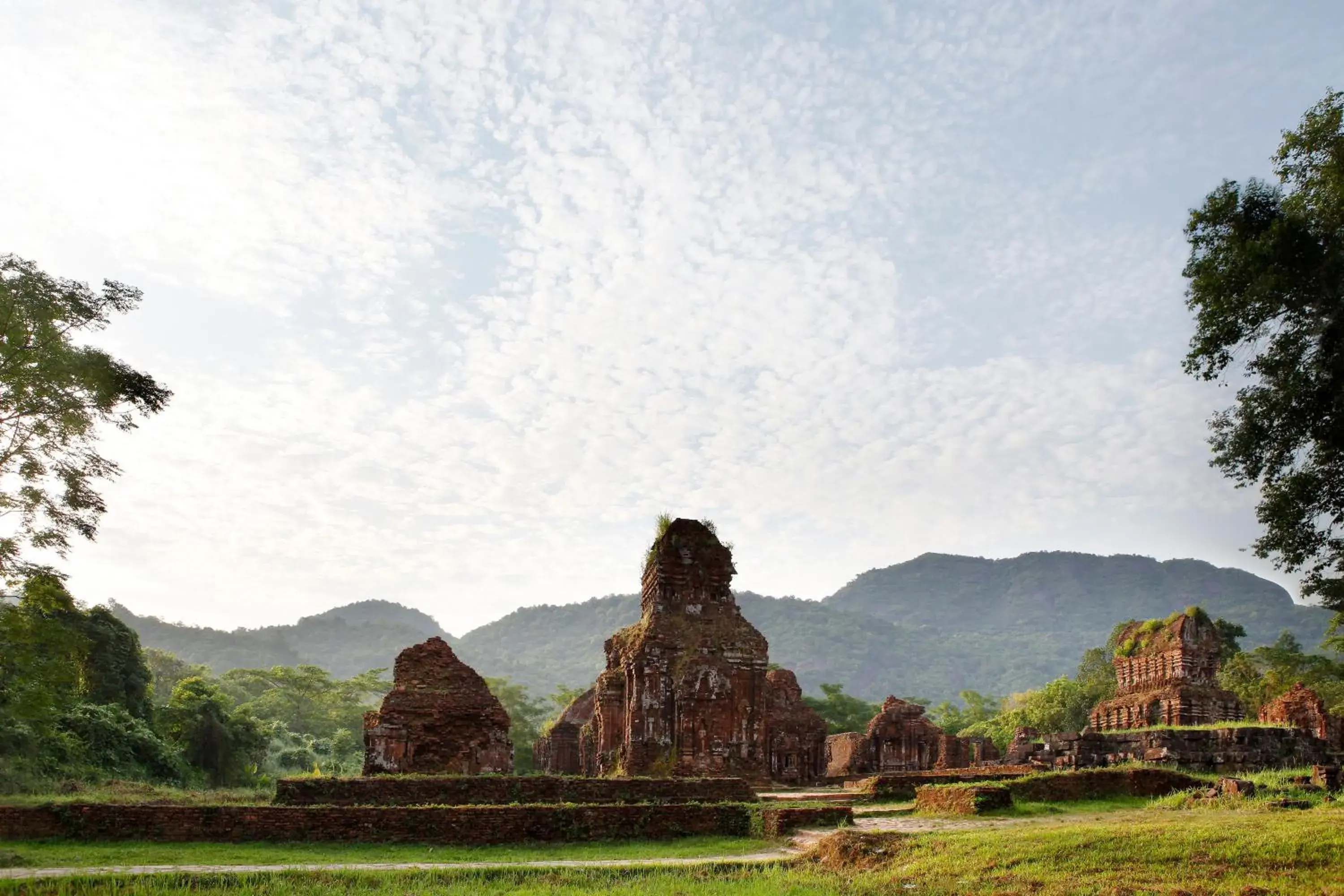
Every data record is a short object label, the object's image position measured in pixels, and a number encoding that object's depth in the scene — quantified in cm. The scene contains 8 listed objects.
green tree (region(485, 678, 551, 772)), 4894
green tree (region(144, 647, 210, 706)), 6053
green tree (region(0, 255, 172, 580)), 1385
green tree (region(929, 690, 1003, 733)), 6284
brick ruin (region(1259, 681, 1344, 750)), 2669
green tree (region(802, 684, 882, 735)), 5525
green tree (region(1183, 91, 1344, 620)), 1112
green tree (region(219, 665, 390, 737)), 5662
